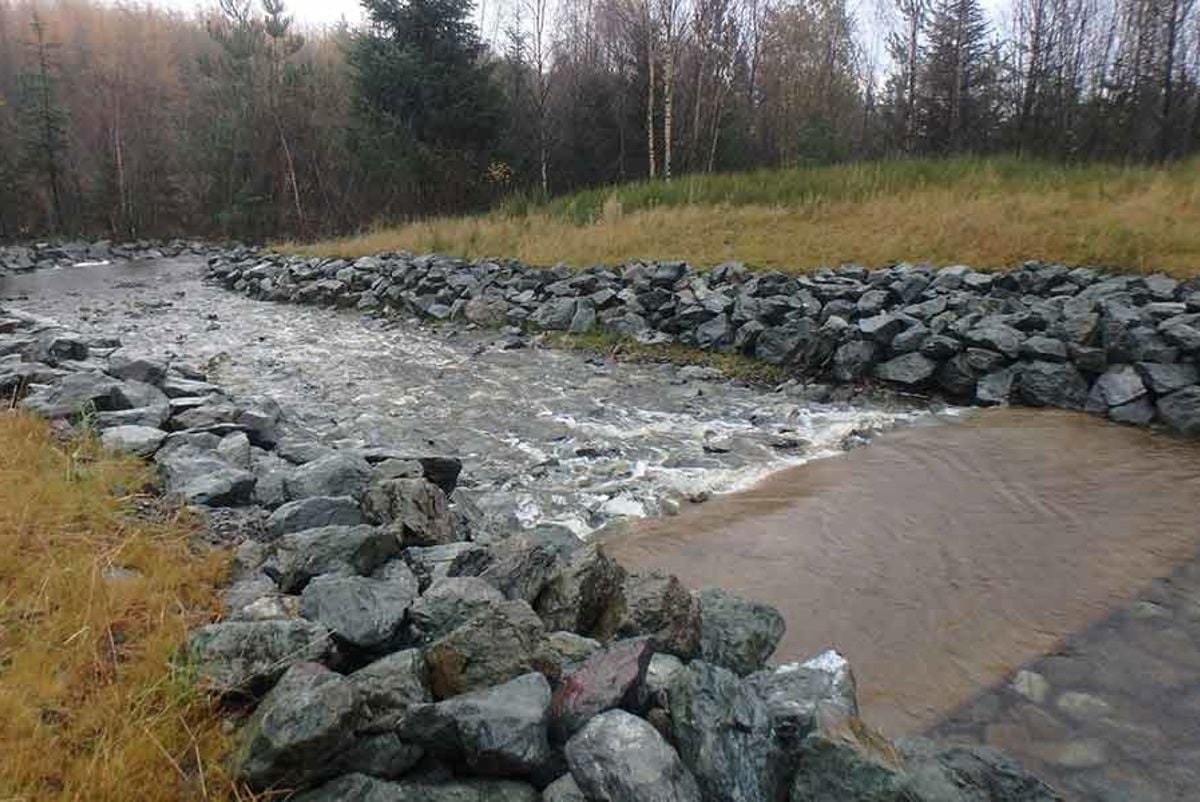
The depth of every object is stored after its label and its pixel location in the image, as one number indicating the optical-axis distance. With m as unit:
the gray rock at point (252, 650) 1.83
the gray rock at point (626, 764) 1.56
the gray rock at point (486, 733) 1.66
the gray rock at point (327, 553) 2.49
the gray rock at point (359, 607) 2.08
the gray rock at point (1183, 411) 4.92
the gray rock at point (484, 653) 1.90
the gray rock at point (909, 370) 6.07
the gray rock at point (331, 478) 3.29
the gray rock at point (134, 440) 3.54
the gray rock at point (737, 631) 2.33
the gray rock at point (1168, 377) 5.17
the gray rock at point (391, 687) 1.73
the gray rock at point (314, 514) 2.88
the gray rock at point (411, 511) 2.96
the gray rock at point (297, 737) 1.58
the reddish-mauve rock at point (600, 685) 1.76
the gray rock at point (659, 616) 2.26
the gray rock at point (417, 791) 1.58
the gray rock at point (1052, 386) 5.59
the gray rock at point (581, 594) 2.36
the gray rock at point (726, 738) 1.67
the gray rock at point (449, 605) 2.19
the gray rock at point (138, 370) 5.21
